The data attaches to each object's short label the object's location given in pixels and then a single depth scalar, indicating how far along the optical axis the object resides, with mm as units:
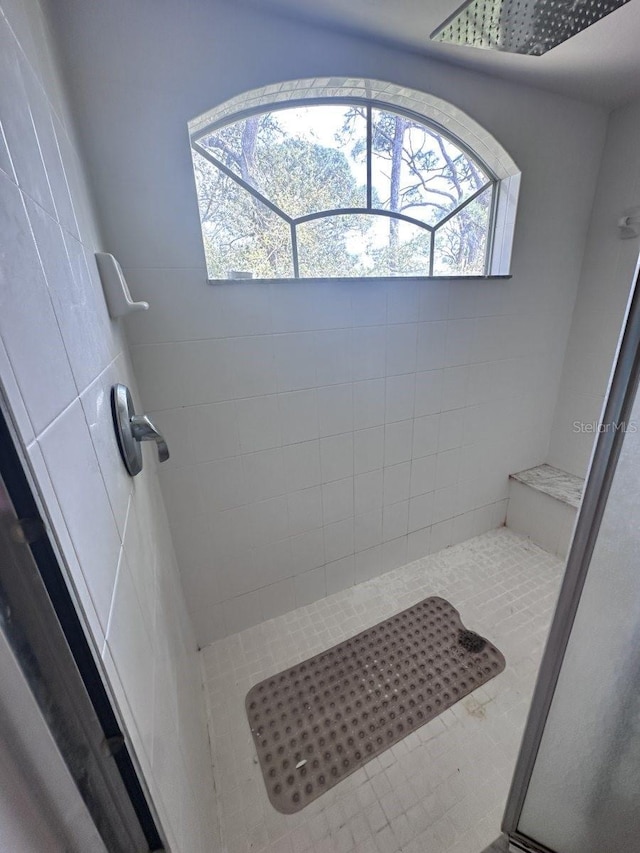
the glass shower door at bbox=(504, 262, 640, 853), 519
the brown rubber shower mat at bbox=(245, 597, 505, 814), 1104
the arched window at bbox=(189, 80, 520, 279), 1229
